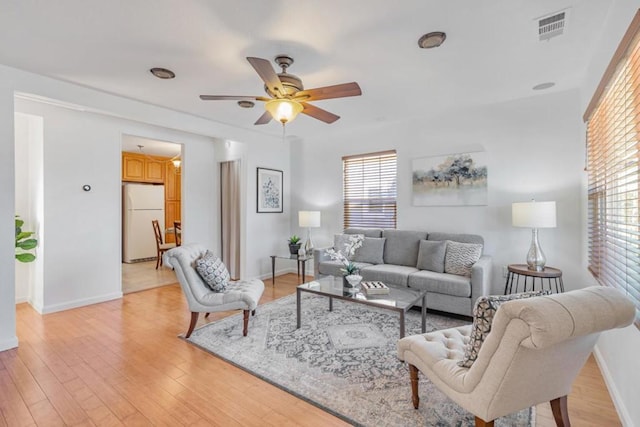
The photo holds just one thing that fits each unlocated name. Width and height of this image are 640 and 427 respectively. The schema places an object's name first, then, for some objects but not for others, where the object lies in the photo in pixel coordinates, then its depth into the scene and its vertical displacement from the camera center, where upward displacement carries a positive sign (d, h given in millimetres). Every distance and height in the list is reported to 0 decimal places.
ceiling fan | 2324 +934
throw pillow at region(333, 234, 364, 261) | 4520 -473
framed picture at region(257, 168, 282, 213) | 5199 +356
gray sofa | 3229 -728
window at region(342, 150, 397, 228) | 4719 +342
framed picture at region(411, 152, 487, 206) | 3928 +421
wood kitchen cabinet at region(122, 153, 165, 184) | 6543 +948
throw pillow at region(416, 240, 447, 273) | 3680 -551
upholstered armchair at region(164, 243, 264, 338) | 2859 -813
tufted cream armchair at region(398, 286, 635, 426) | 1141 -616
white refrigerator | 6609 -191
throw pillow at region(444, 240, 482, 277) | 3447 -535
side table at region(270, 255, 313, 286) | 4672 -821
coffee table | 2532 -784
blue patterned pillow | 2977 -622
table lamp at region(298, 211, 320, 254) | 4930 -151
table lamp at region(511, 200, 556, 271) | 3059 -84
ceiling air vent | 2039 +1306
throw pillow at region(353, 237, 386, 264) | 4289 -575
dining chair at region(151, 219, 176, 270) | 6107 -643
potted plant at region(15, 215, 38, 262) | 3137 -351
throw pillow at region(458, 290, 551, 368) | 1397 -491
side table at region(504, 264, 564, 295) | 3012 -765
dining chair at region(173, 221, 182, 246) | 6168 -440
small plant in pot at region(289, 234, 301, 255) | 5098 -591
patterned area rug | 1842 -1205
